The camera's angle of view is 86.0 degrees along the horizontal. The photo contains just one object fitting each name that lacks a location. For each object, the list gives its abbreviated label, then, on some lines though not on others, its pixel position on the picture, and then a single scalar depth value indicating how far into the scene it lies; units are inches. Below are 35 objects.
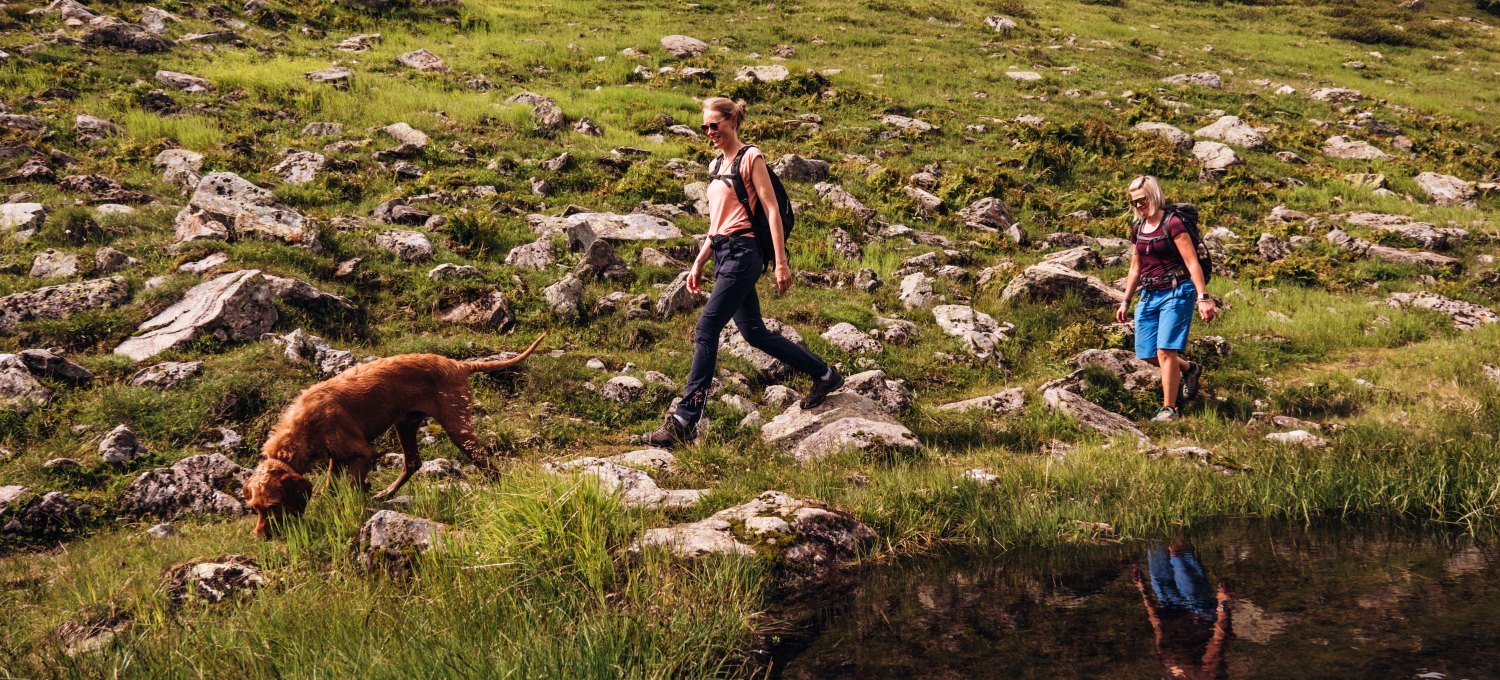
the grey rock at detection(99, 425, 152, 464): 260.5
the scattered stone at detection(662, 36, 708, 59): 1003.9
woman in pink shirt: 274.8
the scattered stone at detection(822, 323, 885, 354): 407.5
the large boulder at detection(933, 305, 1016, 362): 418.6
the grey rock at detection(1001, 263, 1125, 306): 468.1
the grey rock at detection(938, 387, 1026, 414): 349.7
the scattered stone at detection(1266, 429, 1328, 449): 271.4
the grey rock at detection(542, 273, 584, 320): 411.5
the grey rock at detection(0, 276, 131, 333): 337.1
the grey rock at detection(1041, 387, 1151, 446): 323.0
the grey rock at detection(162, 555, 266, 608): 169.6
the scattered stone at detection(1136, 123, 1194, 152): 793.6
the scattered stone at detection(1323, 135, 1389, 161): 805.9
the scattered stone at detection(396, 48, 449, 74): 826.2
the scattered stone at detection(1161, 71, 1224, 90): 1070.4
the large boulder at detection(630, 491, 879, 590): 180.4
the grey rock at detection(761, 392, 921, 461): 276.8
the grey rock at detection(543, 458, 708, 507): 213.3
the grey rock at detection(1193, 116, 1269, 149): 798.5
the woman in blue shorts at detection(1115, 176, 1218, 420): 330.0
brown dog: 202.1
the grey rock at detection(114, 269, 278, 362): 333.4
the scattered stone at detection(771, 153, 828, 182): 645.3
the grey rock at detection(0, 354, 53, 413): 279.7
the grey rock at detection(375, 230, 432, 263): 442.3
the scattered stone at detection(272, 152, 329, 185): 520.1
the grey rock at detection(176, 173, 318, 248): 424.5
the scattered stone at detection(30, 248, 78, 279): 369.4
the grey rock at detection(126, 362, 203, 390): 303.0
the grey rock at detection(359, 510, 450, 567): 179.5
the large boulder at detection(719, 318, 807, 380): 379.9
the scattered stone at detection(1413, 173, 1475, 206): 698.2
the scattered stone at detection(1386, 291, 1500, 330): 463.2
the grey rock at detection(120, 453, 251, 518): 238.8
